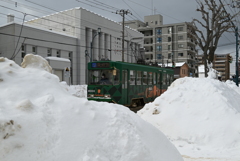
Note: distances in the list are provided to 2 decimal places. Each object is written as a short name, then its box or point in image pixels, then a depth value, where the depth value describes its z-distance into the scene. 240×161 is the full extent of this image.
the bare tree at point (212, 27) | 21.89
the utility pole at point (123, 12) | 30.05
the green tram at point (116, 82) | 13.27
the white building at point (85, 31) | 35.50
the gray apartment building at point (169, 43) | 69.60
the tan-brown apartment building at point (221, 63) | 131.75
